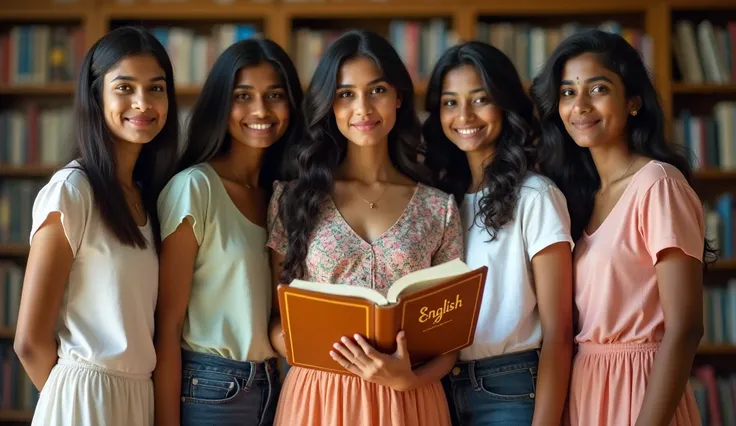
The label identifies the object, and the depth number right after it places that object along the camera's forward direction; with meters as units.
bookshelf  3.82
